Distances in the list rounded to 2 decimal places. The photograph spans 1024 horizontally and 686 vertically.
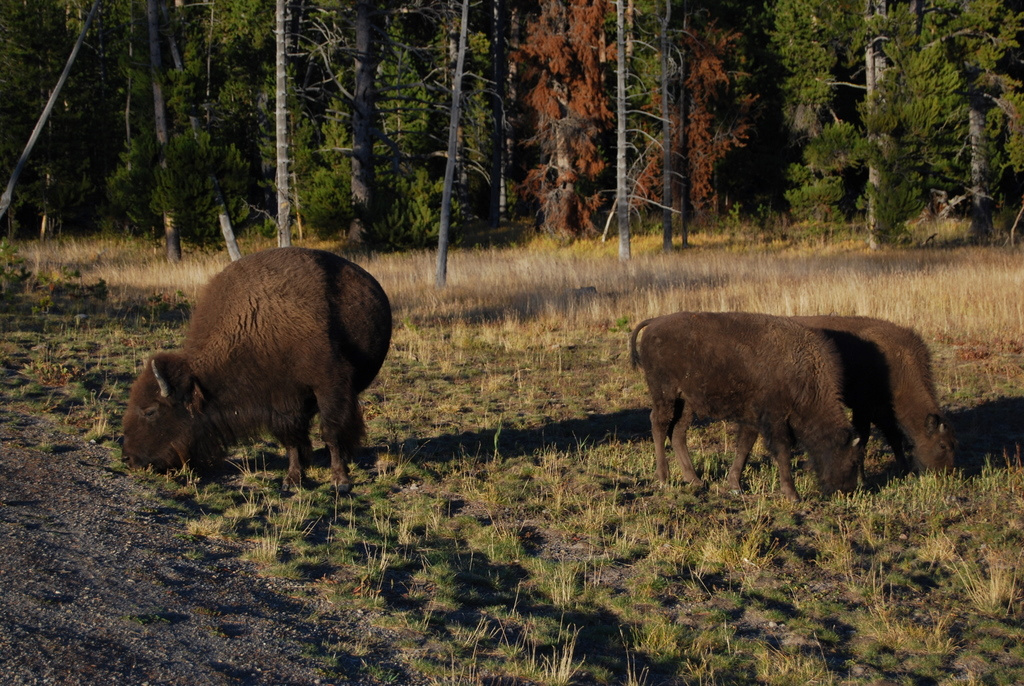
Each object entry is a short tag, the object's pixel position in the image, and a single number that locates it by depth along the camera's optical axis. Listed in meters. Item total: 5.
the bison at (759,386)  15.95
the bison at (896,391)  17.37
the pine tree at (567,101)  70.37
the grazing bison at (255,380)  15.20
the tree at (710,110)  68.25
